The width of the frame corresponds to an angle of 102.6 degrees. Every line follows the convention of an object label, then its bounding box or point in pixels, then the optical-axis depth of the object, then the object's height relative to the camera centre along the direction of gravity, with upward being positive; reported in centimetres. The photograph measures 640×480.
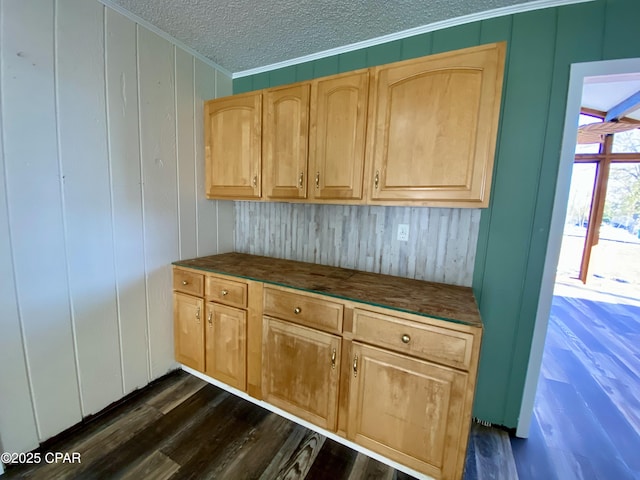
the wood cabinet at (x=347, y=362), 116 -83
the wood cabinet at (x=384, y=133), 125 +44
